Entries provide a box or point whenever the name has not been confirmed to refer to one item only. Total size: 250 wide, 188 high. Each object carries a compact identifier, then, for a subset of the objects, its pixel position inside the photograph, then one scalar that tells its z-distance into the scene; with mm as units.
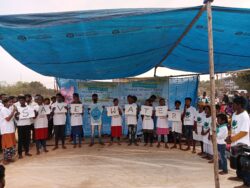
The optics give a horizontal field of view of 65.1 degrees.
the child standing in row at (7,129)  5132
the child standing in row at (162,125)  6300
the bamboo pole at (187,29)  3439
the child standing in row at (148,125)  6388
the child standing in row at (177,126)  6165
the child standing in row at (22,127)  5413
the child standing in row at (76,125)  6357
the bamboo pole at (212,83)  2893
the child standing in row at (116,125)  6570
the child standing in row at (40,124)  5780
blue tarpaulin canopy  3604
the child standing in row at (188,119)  5879
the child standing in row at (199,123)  5437
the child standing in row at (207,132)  4910
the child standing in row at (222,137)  4087
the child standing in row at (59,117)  6123
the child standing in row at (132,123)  6471
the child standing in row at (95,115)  6622
